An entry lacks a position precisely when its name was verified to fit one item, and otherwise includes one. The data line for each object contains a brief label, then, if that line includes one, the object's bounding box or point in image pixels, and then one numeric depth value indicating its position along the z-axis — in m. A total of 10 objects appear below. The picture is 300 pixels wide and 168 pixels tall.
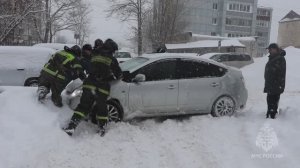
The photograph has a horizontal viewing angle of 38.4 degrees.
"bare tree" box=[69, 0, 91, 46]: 40.47
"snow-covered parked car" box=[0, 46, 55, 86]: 12.99
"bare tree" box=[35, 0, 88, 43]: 36.45
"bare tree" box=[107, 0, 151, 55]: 40.43
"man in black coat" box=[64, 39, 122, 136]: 7.81
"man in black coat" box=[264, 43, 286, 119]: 9.06
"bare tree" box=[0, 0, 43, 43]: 23.45
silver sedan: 8.68
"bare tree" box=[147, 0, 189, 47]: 40.84
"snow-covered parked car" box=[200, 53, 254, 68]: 26.58
